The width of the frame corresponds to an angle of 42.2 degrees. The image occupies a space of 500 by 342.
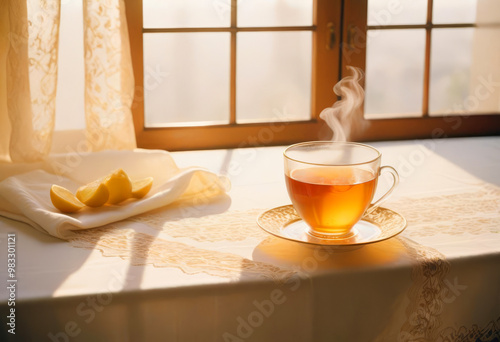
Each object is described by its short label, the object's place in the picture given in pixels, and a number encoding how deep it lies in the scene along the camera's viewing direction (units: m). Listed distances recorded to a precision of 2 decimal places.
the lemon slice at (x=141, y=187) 1.19
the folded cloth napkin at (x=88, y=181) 1.06
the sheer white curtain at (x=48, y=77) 1.40
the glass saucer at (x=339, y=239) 0.93
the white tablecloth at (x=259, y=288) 0.82
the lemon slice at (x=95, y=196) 1.13
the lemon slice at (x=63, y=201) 1.10
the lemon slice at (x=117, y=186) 1.15
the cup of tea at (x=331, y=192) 0.91
